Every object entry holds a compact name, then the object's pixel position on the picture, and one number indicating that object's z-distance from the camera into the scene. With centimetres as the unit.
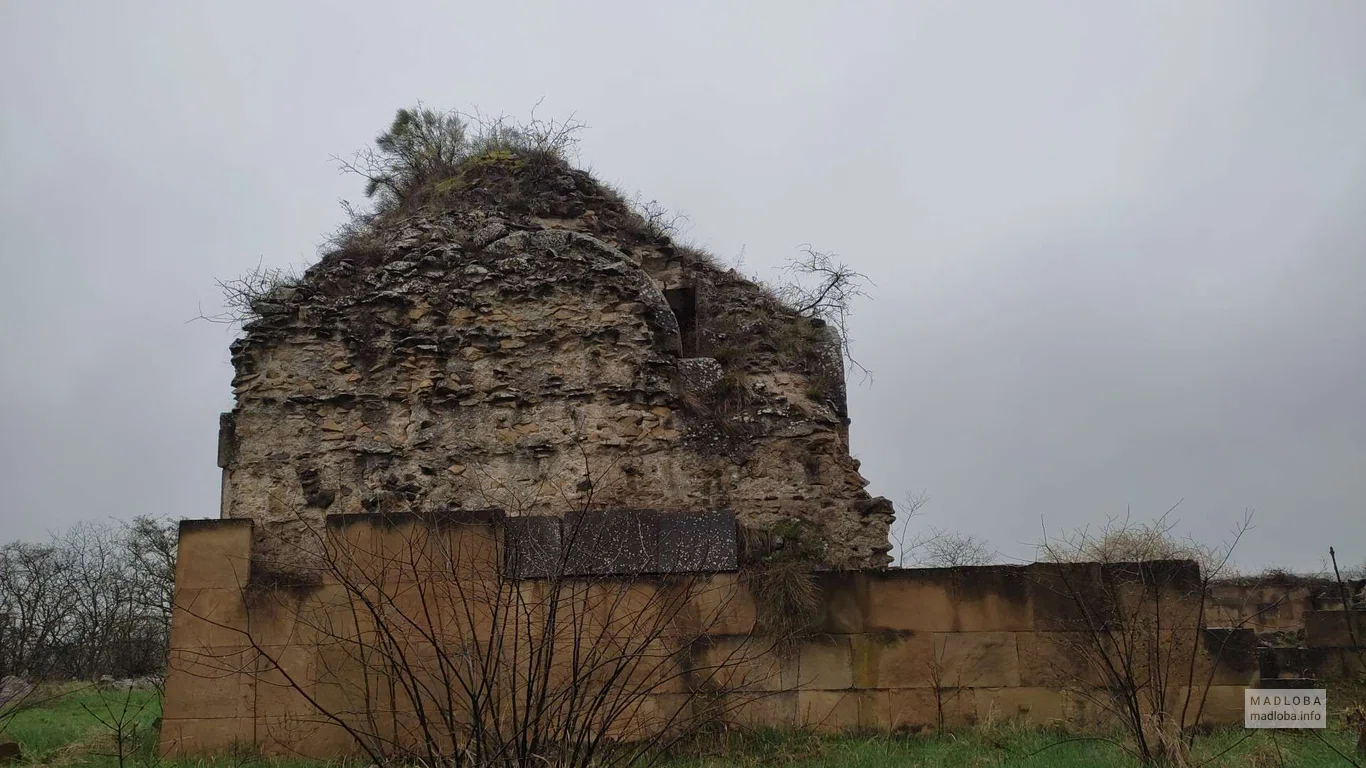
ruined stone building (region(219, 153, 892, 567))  823
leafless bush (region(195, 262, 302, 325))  871
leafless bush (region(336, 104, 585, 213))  1070
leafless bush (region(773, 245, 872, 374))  977
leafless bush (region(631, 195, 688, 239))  1016
